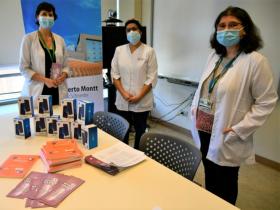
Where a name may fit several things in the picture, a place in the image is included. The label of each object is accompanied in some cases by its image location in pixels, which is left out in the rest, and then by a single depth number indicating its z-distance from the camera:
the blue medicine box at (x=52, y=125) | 1.70
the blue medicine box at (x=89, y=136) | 1.56
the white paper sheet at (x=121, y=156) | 1.40
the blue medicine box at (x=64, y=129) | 1.66
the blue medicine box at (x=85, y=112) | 1.56
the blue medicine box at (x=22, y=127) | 1.67
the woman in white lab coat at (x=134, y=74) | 2.59
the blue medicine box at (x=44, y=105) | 1.71
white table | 1.09
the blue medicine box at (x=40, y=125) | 1.71
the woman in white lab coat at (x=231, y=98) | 1.57
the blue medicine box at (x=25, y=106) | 1.74
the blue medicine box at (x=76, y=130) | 1.64
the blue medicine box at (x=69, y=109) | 1.64
